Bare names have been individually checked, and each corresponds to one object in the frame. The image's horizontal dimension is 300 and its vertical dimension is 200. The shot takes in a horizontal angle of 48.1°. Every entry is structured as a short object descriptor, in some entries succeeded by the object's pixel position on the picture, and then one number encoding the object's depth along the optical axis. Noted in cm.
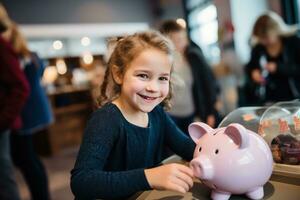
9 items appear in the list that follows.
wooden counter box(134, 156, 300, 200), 65
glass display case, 77
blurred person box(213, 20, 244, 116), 372
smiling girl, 65
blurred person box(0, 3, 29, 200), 144
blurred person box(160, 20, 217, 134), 192
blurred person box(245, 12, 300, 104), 187
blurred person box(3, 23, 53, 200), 174
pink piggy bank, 61
